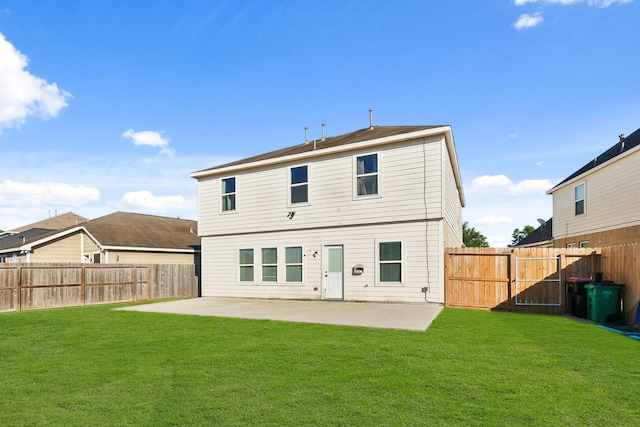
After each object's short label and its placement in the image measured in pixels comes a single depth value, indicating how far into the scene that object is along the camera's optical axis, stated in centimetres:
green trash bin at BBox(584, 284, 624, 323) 971
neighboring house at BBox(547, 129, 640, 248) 1451
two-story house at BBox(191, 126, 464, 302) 1230
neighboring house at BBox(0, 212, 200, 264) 1961
